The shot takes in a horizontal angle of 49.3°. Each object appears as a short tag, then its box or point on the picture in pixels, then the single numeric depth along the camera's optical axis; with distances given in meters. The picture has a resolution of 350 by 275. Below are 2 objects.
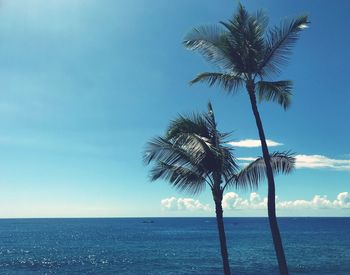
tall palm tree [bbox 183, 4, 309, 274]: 11.38
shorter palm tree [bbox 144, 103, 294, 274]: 11.82
